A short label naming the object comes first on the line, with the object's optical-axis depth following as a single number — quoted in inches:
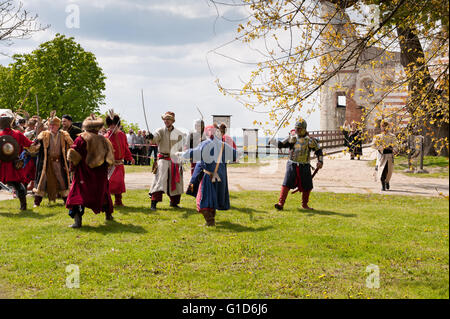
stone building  1560.0
